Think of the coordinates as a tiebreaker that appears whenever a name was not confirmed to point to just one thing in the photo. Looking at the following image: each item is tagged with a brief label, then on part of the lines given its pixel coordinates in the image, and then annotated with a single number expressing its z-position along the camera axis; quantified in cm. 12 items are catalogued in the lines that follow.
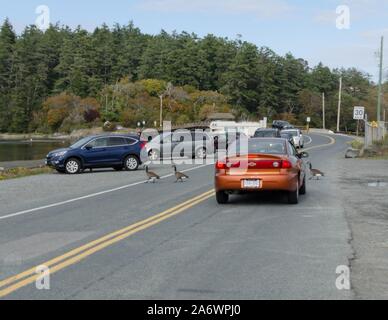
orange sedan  1345
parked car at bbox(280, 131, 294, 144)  4153
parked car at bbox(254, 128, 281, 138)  3675
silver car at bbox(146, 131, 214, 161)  3378
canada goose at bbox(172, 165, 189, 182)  1972
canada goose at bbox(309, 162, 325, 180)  1985
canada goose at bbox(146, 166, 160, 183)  1984
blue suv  2581
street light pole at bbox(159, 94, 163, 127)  11178
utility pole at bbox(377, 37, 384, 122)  4816
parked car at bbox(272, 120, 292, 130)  7859
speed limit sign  3766
